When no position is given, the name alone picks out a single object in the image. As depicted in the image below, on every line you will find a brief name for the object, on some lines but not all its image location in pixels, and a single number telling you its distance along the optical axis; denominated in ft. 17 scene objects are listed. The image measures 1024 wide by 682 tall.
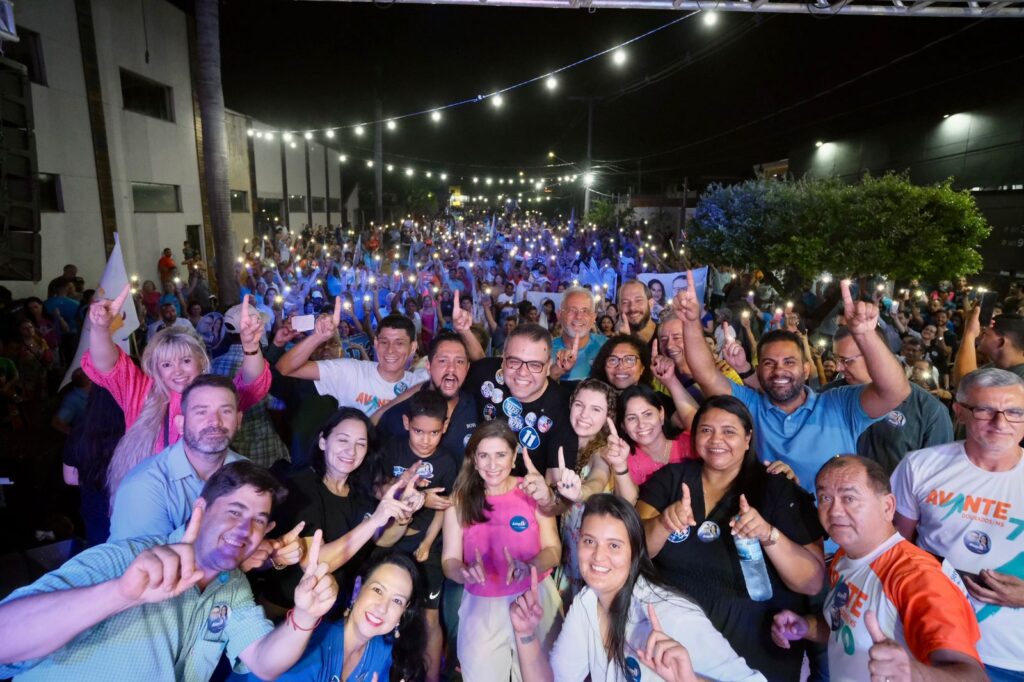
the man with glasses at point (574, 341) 15.29
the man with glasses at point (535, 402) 12.07
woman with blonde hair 10.22
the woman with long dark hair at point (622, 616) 7.55
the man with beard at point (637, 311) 17.99
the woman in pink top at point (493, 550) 9.86
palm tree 28.63
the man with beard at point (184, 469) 8.35
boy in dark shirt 11.08
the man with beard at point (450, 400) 12.48
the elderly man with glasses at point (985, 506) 8.02
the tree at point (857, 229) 34.47
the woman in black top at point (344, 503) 9.30
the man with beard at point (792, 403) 10.87
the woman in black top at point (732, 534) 8.19
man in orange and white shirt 5.85
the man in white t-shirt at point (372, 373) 14.01
